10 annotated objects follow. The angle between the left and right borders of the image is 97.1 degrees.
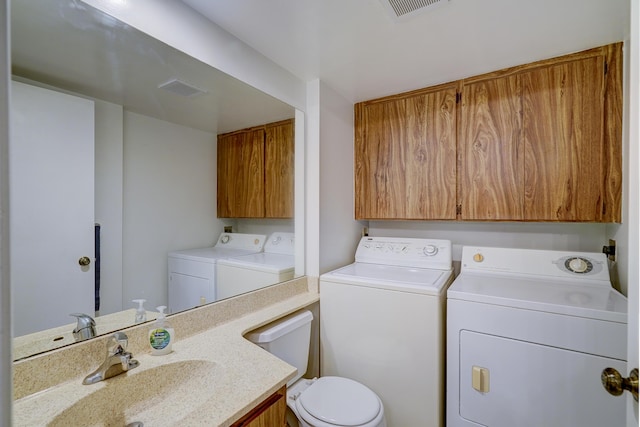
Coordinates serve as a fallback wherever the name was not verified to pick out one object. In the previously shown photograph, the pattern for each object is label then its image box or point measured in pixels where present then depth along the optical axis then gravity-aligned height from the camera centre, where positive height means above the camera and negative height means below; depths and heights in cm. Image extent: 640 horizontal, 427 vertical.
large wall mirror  92 +23
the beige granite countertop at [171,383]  81 -56
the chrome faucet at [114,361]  93 -50
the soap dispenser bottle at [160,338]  108 -48
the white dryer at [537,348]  120 -62
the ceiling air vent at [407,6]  122 +92
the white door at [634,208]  69 +1
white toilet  130 -93
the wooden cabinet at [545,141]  155 +44
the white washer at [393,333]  151 -69
